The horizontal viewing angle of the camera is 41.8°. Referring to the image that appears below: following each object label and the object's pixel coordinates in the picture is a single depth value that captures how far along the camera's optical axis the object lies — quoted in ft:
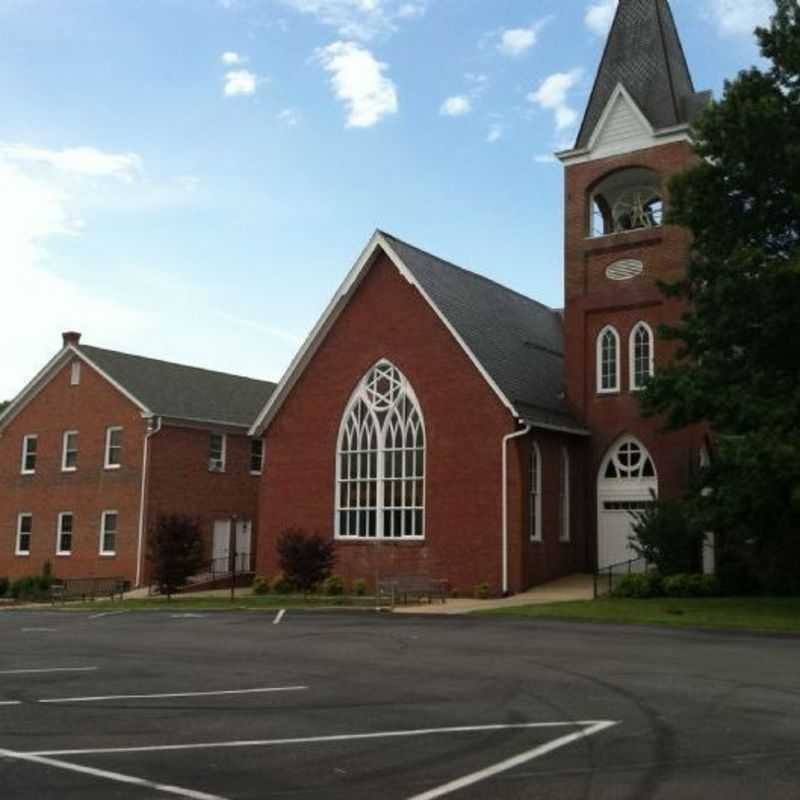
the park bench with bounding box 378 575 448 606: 87.10
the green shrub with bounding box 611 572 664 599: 86.48
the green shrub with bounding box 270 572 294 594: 103.45
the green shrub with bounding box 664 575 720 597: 85.97
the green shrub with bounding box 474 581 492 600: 93.35
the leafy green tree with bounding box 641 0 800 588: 71.82
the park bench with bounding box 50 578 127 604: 118.42
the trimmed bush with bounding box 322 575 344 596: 101.91
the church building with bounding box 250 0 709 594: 97.50
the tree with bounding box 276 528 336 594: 97.19
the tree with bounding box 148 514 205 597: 104.22
